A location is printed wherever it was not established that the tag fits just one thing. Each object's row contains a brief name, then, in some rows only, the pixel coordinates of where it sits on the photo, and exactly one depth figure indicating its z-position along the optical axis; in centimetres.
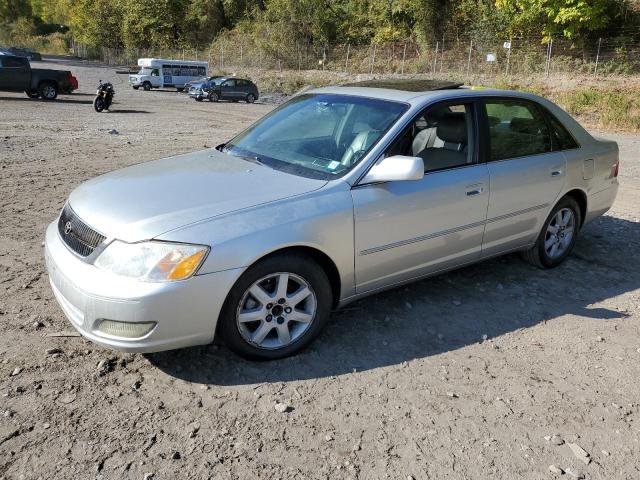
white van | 3491
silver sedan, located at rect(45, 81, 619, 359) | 306
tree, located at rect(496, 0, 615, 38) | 3178
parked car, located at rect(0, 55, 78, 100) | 2247
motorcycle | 1927
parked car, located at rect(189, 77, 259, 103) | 3000
